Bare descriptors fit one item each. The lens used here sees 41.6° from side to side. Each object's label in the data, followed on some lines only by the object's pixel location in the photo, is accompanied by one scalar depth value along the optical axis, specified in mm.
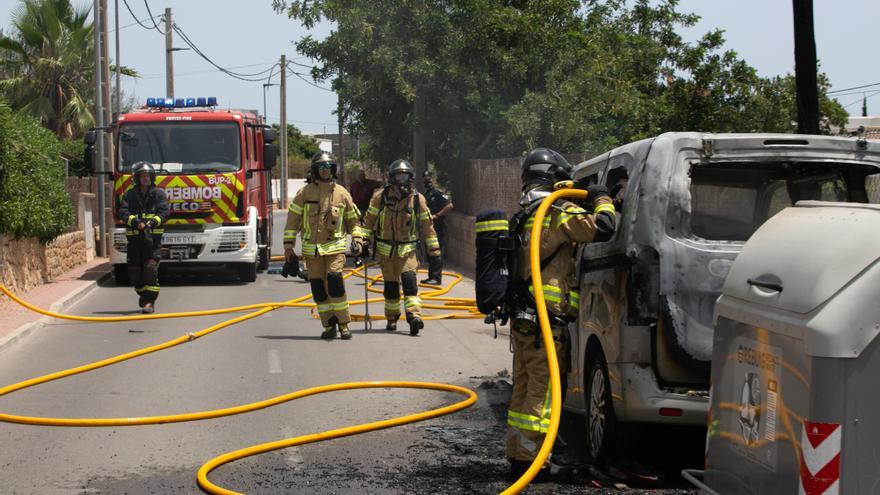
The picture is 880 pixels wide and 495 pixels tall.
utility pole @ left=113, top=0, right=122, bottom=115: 30672
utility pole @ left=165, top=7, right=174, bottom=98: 39000
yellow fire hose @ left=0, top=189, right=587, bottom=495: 5823
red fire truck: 18828
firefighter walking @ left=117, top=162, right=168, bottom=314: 14922
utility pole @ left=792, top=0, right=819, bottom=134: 11242
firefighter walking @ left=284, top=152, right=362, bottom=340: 12398
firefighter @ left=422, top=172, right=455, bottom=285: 20406
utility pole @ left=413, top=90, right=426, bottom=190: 25516
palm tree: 38094
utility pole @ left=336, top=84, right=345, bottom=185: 27298
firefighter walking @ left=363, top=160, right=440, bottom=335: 12969
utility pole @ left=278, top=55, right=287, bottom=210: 59459
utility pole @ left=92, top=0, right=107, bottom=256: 23547
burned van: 5980
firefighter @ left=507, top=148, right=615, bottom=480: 6301
